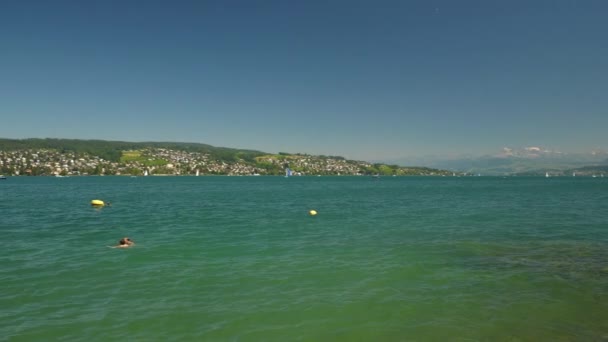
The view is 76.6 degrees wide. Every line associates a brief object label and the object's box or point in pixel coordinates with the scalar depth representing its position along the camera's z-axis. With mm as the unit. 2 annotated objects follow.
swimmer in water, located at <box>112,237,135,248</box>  30608
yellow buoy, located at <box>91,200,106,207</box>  67750
